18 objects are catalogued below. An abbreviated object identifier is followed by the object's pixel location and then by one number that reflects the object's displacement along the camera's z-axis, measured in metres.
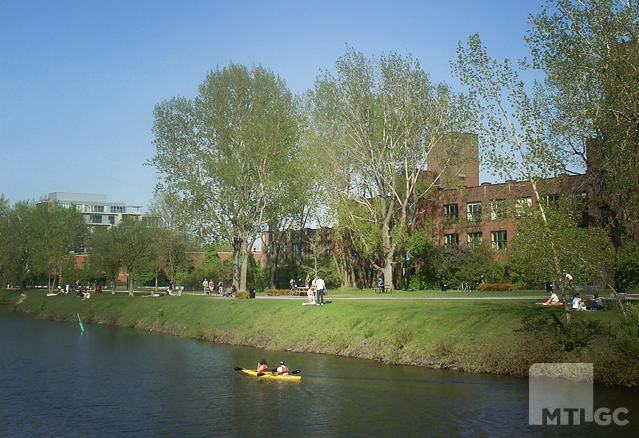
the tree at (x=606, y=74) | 29.44
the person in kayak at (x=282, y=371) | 29.77
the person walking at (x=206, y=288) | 72.69
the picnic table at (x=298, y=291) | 62.53
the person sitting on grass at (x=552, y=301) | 36.28
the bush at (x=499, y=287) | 56.59
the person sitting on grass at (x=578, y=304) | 33.44
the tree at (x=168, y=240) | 88.06
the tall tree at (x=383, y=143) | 63.31
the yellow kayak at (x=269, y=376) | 29.30
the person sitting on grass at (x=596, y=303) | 33.28
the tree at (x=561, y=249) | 28.64
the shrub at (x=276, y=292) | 63.22
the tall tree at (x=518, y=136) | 32.59
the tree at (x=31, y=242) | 98.50
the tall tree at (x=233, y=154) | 64.12
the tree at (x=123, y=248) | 77.12
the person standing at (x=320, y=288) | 46.44
